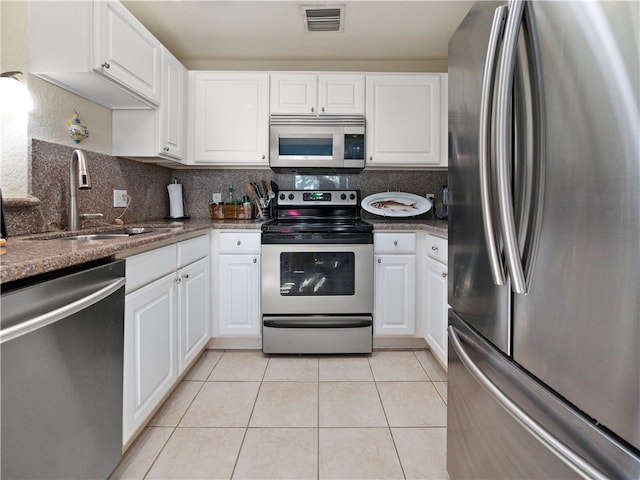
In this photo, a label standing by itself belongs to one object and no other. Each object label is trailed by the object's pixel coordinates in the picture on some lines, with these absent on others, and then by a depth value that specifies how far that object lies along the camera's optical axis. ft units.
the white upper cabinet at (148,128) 7.23
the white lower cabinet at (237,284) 7.88
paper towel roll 9.36
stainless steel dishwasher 2.49
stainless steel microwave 8.64
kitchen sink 4.95
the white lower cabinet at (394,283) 7.96
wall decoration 5.98
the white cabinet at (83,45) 5.22
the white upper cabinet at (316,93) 8.63
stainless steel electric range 7.72
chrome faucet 5.44
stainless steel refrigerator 1.70
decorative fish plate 9.43
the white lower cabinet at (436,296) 6.64
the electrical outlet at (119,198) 7.30
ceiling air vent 7.22
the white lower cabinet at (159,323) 4.35
